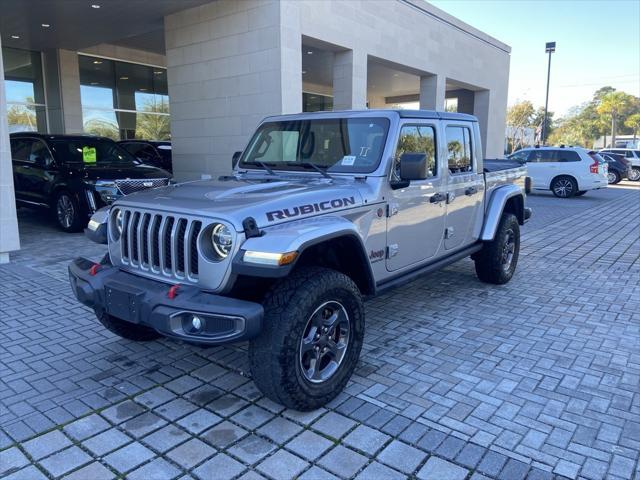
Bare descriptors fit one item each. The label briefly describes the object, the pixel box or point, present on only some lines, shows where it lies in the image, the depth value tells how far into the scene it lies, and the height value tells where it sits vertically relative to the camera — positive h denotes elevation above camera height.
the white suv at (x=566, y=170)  17.05 -0.55
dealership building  11.13 +2.69
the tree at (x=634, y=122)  72.83 +4.58
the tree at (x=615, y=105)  69.56 +6.87
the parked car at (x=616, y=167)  25.16 -0.67
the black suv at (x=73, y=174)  8.70 -0.39
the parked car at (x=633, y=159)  26.91 -0.28
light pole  30.25 +6.22
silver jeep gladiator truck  2.94 -0.60
